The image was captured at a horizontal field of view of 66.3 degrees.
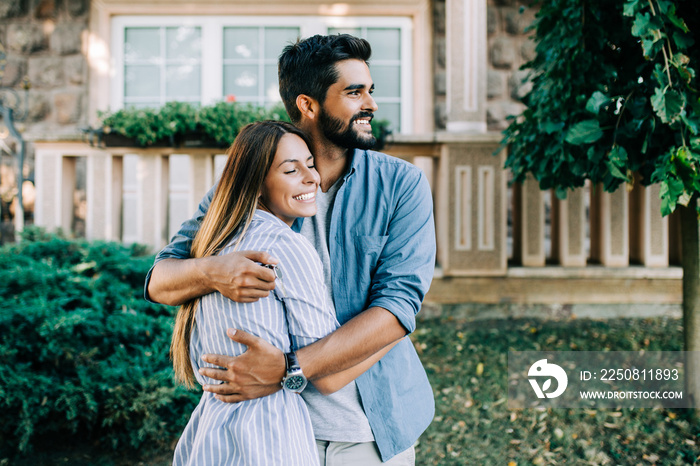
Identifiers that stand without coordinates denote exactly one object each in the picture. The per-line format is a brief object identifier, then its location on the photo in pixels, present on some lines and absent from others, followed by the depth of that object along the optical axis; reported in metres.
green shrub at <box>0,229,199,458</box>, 2.95
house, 4.96
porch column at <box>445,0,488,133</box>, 5.02
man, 1.44
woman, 1.38
